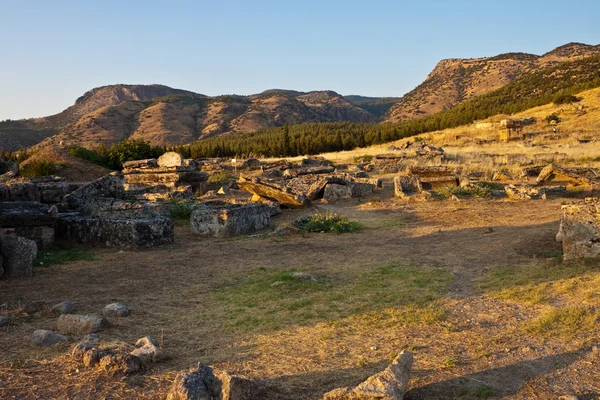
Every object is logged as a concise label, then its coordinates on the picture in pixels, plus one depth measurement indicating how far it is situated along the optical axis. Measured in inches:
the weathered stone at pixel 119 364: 151.8
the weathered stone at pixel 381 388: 127.6
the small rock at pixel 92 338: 177.9
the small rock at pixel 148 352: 161.3
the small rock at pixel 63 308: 219.2
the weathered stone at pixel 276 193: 587.2
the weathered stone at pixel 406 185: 652.1
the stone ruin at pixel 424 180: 666.3
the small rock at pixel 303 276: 271.1
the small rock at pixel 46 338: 179.6
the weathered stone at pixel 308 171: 850.1
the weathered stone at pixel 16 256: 283.0
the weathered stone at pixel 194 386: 129.8
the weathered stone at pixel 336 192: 658.8
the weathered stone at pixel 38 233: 348.2
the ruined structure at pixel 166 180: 673.0
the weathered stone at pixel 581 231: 284.8
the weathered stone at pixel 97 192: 498.6
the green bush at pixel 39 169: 861.8
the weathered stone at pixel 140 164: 845.2
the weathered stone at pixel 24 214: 344.8
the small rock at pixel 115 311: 217.6
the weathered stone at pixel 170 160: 843.4
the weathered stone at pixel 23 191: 448.7
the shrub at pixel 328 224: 443.3
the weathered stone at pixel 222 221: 428.1
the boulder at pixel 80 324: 194.9
